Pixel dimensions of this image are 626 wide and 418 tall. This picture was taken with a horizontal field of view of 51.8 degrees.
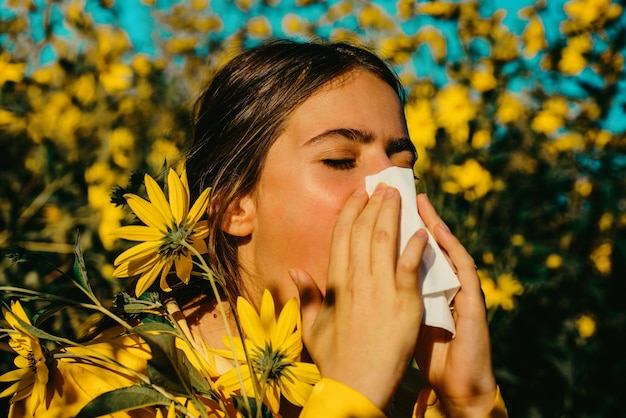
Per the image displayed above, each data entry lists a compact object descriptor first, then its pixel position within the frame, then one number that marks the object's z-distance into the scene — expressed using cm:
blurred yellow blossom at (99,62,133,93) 259
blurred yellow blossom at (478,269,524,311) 228
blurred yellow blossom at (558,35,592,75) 280
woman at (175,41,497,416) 83
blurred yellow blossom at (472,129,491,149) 267
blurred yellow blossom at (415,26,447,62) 299
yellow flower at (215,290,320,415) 68
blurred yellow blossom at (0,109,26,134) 191
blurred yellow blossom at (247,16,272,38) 350
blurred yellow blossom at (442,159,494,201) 247
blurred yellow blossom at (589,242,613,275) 262
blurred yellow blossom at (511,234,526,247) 251
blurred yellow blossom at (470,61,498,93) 276
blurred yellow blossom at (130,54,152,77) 302
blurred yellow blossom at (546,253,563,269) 258
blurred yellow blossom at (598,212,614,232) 270
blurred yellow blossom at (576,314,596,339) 247
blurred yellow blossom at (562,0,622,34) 272
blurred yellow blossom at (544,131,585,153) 286
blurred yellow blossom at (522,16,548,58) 301
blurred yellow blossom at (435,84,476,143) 267
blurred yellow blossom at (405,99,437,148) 267
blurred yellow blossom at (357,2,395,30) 322
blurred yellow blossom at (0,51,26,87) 187
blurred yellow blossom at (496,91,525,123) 295
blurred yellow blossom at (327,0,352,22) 346
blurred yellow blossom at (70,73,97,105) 259
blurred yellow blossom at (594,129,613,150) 275
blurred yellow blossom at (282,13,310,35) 349
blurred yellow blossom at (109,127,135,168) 253
